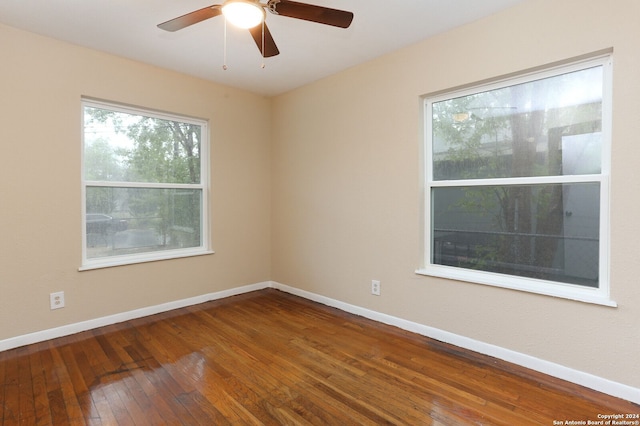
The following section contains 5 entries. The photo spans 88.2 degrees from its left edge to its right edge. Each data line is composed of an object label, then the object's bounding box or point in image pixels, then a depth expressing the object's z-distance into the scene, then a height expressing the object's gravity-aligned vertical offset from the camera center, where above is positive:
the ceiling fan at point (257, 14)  1.71 +1.06
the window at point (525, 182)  2.13 +0.18
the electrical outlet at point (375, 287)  3.21 -0.79
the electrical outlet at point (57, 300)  2.81 -0.80
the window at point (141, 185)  3.10 +0.22
